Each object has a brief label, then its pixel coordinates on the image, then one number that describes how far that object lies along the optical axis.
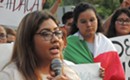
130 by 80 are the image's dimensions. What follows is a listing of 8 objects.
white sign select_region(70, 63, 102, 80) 4.59
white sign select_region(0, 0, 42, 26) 6.50
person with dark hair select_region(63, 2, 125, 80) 5.17
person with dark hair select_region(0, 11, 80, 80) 3.64
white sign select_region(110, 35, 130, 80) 6.00
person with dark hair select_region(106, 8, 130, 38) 6.13
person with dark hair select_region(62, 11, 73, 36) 7.11
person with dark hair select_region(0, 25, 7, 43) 5.53
